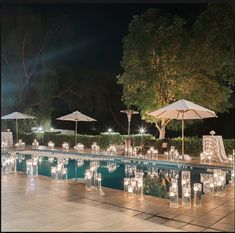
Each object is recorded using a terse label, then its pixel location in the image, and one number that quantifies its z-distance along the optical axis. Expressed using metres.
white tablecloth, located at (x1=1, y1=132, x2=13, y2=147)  17.13
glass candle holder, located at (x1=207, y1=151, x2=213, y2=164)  11.63
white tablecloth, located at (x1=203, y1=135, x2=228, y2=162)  11.61
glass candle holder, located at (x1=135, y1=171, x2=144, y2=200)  6.62
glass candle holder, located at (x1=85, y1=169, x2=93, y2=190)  7.26
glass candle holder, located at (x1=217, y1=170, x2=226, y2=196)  6.84
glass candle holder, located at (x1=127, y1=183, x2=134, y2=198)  6.65
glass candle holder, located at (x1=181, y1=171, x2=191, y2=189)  6.45
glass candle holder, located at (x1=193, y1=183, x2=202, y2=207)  5.96
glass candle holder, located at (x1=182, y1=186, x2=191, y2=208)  5.83
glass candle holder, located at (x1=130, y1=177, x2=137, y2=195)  6.70
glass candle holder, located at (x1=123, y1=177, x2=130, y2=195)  6.76
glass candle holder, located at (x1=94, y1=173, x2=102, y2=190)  7.18
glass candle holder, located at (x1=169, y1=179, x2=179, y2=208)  5.82
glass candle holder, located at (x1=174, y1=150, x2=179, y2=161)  12.56
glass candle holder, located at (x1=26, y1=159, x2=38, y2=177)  8.91
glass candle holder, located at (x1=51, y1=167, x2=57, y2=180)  8.18
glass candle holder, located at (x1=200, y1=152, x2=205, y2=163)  11.99
